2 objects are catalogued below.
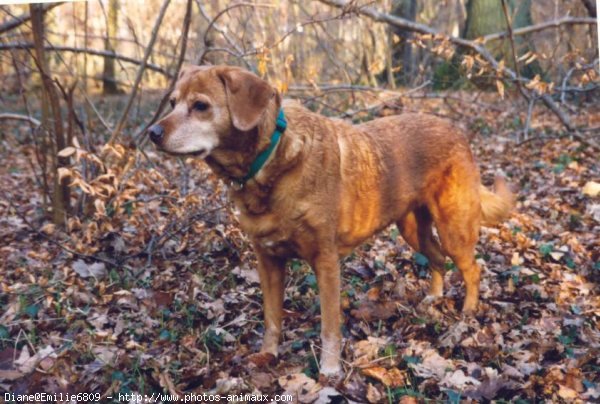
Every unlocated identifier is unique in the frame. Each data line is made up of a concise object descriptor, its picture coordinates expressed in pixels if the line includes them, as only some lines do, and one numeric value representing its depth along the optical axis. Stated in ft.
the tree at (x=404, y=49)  31.42
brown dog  9.95
